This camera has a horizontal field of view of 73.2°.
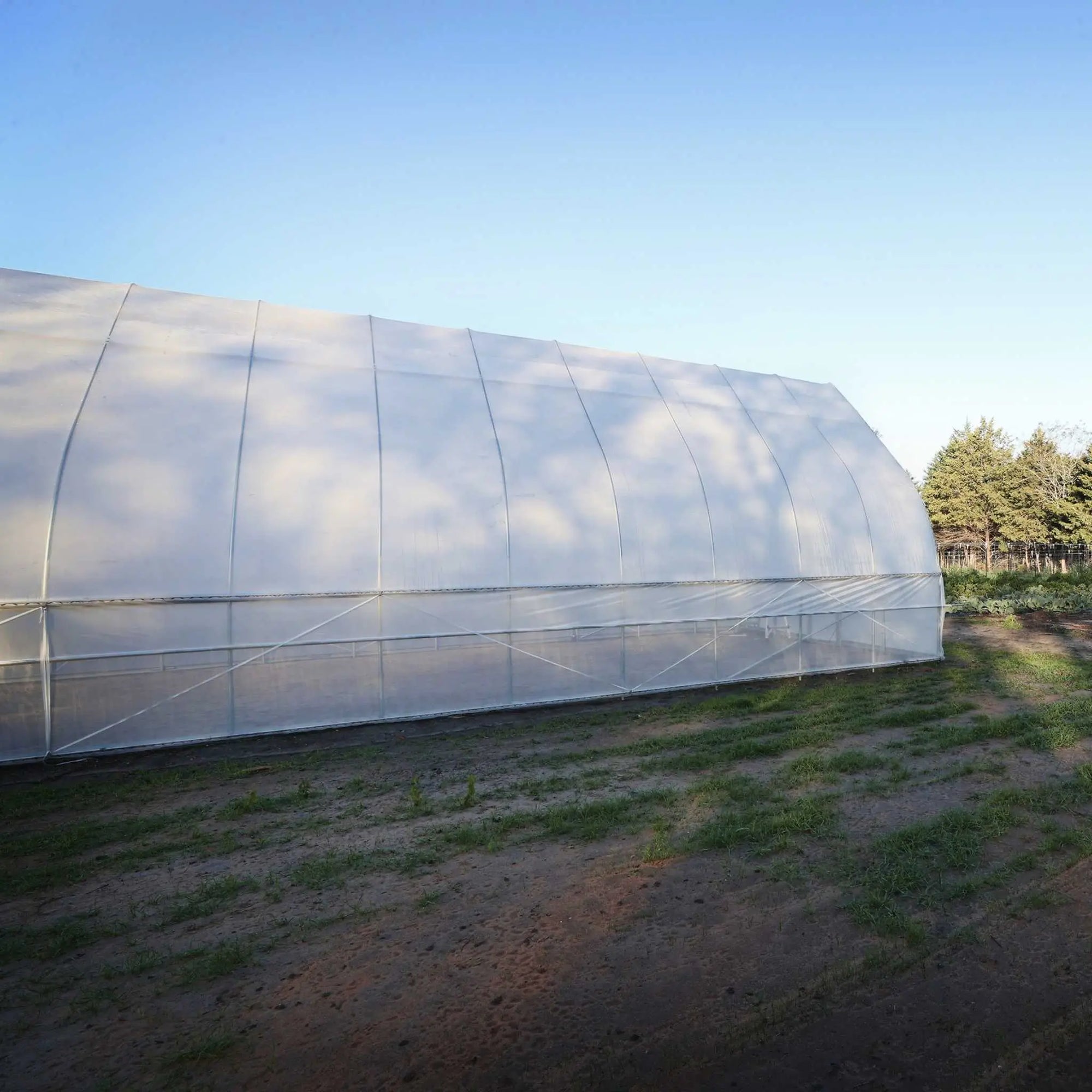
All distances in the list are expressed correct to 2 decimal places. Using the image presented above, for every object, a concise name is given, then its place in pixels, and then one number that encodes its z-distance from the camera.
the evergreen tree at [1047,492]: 44.16
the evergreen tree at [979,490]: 48.03
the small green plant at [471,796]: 7.06
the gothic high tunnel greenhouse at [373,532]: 9.37
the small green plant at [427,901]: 4.97
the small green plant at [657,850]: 5.57
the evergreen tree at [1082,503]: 41.53
